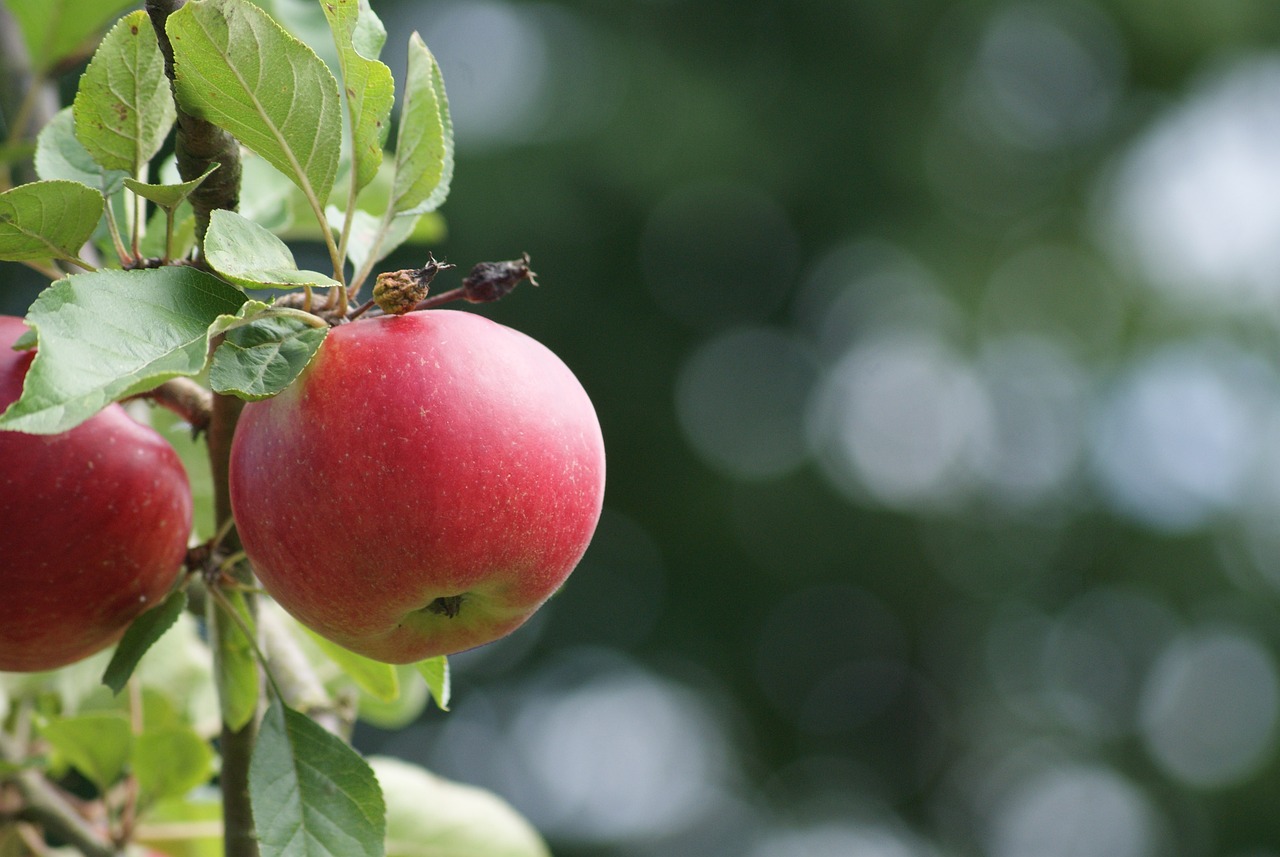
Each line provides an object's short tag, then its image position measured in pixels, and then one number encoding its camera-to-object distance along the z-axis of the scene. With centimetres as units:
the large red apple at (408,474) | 173
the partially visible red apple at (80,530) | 175
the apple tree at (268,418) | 172
